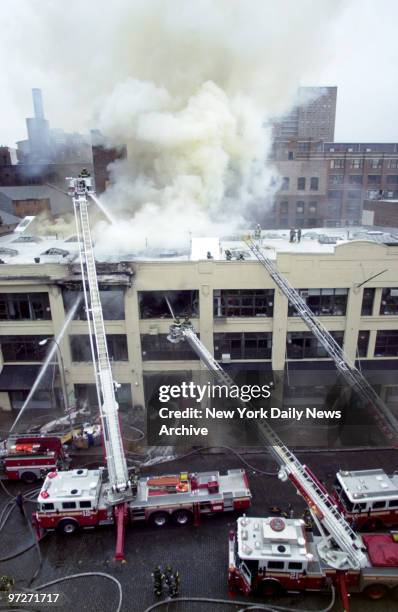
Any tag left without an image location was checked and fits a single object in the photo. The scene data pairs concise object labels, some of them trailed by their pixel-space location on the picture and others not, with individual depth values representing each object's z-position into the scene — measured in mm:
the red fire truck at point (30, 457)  15336
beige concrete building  18688
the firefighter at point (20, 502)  13977
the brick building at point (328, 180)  46125
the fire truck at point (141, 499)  12922
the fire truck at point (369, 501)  12672
